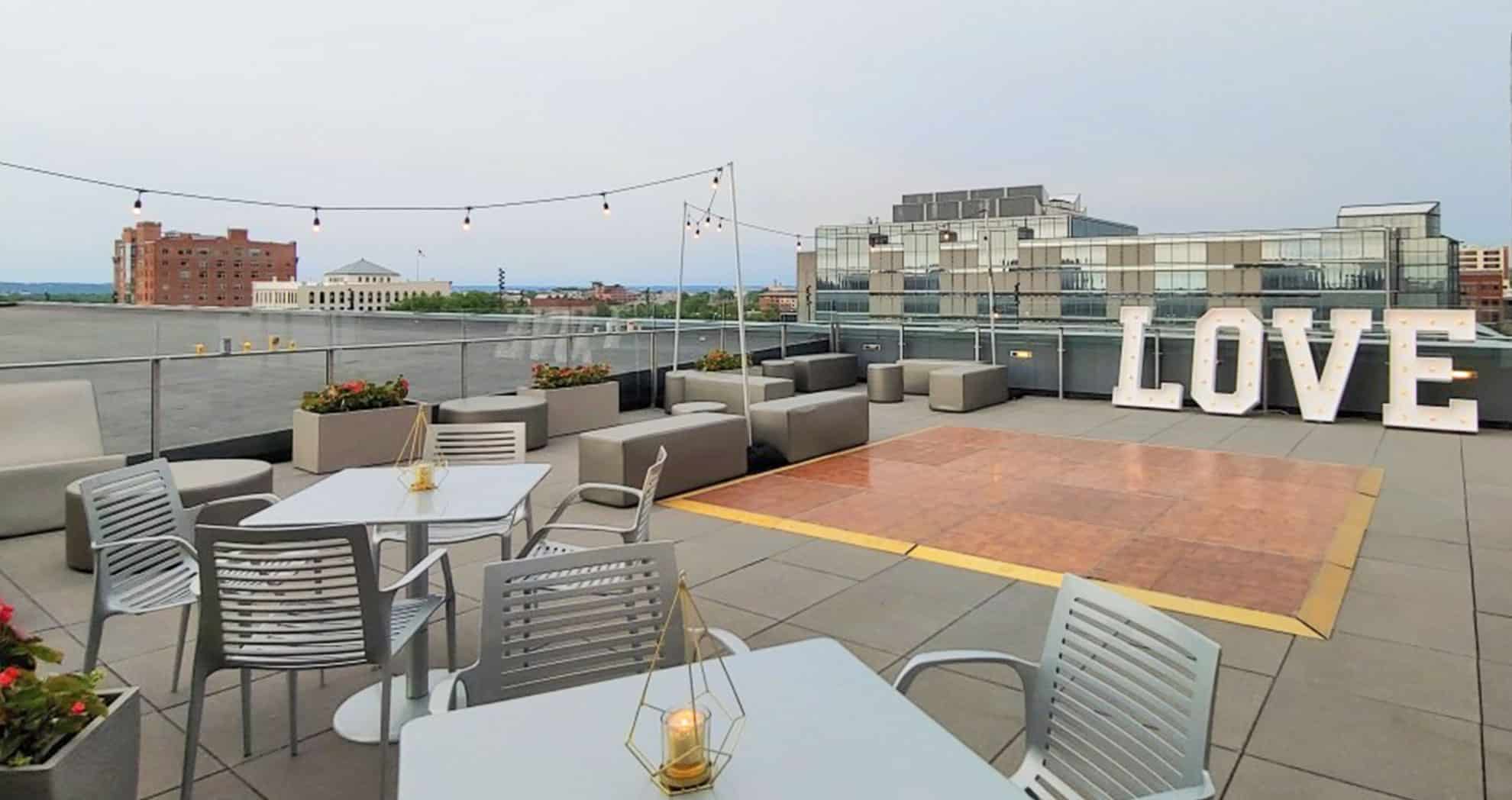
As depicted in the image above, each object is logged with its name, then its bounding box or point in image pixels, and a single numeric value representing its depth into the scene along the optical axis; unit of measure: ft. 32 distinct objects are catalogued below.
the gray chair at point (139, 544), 9.20
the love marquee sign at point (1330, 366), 29.50
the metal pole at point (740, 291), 24.71
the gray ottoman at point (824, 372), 40.50
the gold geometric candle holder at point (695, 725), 4.23
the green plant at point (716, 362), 35.70
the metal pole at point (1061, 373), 38.60
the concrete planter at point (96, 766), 5.64
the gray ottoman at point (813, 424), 24.06
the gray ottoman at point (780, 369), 39.09
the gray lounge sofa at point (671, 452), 19.11
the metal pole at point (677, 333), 34.04
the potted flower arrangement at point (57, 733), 5.71
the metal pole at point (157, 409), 21.02
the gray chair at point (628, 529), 10.15
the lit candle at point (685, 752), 4.21
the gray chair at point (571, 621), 6.54
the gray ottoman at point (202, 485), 14.47
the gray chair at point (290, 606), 7.36
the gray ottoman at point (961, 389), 34.37
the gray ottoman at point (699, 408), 28.55
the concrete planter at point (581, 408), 28.50
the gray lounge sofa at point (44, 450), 16.61
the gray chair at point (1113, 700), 5.06
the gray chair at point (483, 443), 13.92
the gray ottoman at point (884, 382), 37.50
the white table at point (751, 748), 4.25
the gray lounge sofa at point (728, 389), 30.94
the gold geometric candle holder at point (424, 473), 10.46
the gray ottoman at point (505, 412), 25.30
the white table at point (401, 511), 9.19
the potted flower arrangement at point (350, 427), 22.65
